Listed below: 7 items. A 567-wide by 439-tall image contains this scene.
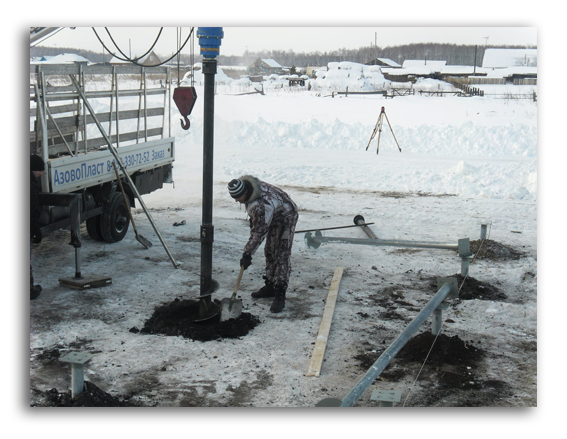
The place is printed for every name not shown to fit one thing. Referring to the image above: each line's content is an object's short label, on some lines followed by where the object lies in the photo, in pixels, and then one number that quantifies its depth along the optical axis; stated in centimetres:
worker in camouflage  607
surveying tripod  1899
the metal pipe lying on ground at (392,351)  365
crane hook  650
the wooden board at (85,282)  706
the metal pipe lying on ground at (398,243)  767
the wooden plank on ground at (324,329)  509
